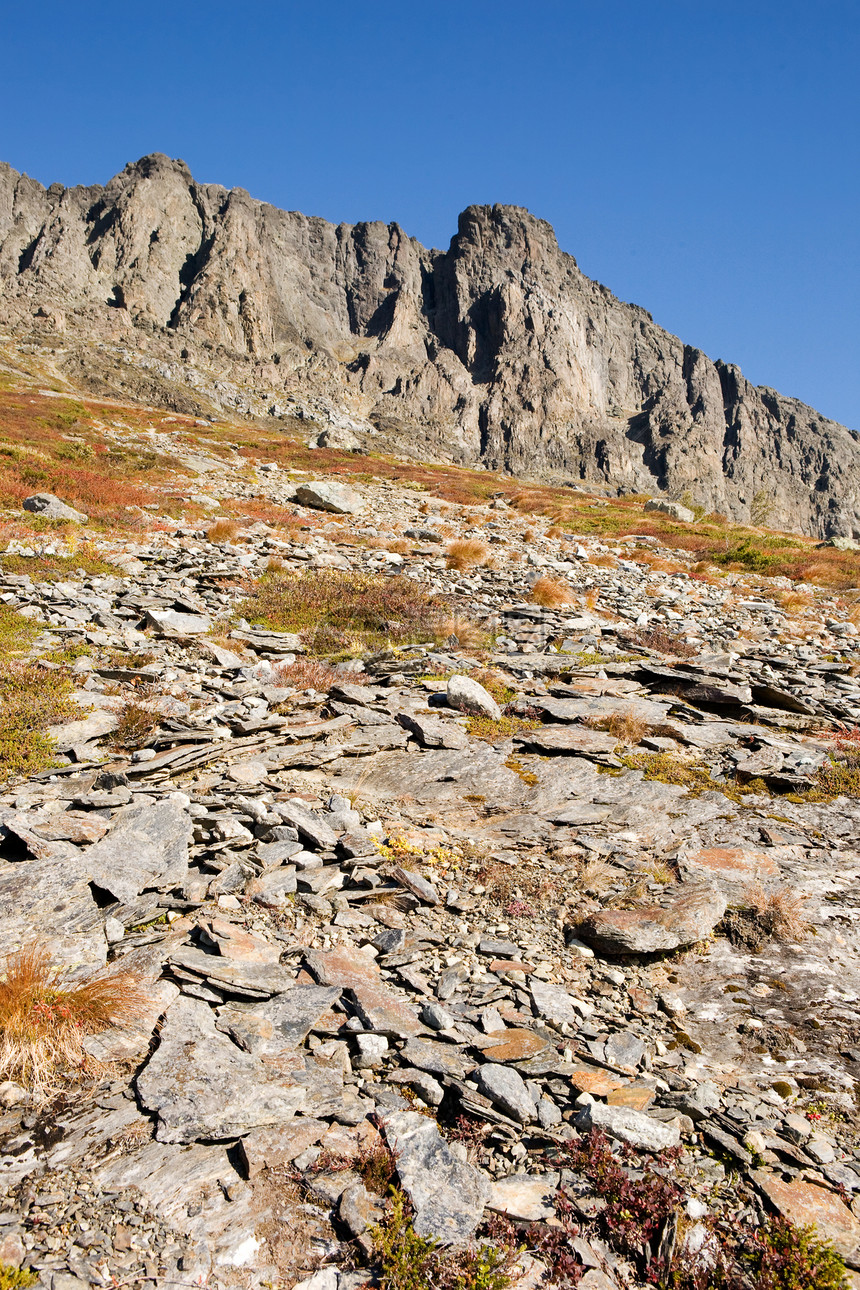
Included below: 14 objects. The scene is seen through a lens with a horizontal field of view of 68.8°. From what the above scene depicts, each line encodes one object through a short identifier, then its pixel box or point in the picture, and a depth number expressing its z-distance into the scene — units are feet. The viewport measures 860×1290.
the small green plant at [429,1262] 9.69
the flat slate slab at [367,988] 14.40
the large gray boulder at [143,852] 17.71
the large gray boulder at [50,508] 65.21
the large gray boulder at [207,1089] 11.71
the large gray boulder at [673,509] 148.97
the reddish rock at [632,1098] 12.95
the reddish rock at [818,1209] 10.60
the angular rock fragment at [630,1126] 12.03
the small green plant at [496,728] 31.30
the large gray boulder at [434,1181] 10.55
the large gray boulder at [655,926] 17.70
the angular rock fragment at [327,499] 96.37
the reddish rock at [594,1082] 13.20
